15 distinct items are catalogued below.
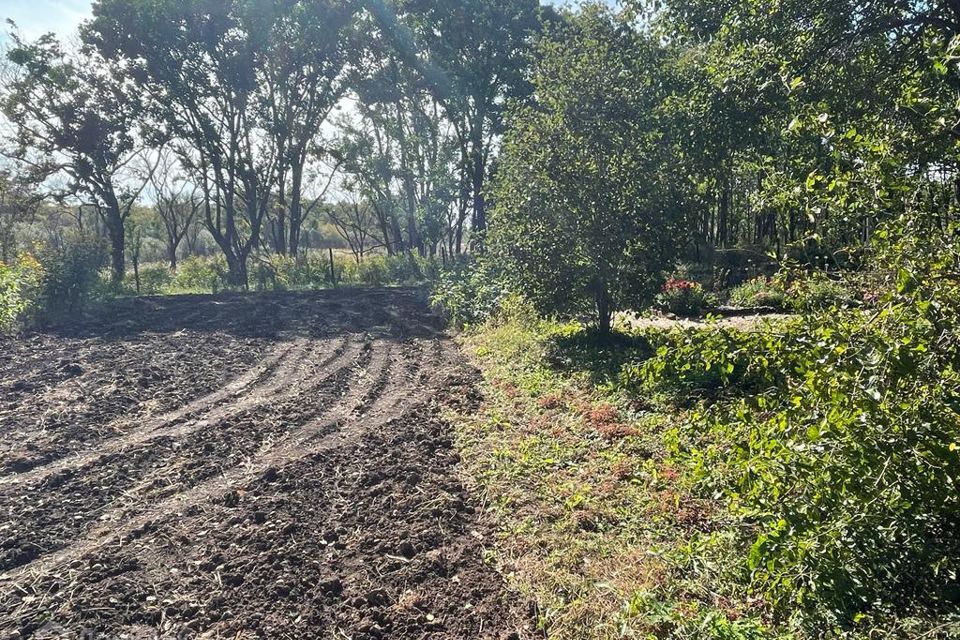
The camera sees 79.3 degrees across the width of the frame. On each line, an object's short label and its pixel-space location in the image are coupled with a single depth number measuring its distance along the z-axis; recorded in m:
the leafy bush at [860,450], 1.91
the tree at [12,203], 19.50
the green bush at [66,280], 13.53
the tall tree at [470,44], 21.30
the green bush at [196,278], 20.84
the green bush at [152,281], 19.31
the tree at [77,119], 19.11
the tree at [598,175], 7.75
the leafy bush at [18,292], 11.02
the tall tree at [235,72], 20.33
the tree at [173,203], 34.62
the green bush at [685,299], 12.48
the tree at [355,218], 44.66
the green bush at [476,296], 11.85
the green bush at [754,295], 11.81
